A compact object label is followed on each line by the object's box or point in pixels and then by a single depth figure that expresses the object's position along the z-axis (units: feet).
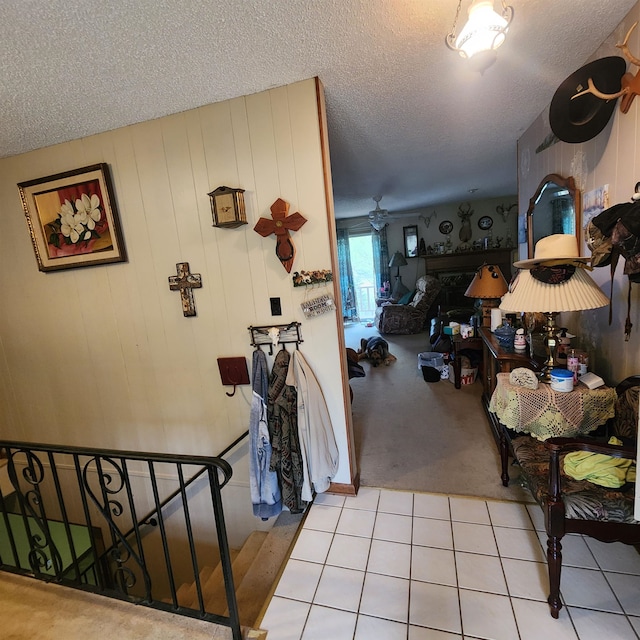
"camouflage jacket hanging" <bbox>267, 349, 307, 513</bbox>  6.26
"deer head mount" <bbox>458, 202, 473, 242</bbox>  21.57
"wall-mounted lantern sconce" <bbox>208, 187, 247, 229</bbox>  6.09
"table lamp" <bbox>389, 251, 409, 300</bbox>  23.20
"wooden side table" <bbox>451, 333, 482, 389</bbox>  11.02
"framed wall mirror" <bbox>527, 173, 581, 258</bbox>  6.67
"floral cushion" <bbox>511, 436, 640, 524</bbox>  3.91
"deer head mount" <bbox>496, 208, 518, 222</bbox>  20.79
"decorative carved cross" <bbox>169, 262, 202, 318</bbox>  6.81
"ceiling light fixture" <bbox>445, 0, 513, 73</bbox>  3.64
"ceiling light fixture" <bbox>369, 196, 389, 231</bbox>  16.81
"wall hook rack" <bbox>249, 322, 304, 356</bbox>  6.44
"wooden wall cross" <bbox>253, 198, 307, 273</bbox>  5.97
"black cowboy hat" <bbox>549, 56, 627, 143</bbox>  4.87
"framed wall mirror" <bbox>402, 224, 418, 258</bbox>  23.20
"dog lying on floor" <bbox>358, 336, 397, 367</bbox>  15.11
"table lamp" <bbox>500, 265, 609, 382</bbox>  4.86
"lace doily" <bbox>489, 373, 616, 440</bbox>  5.03
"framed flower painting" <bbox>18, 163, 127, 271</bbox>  7.01
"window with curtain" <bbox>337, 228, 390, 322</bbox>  24.15
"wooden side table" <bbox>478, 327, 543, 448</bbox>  6.70
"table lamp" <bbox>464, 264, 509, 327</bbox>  9.31
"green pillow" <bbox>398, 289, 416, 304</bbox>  21.54
